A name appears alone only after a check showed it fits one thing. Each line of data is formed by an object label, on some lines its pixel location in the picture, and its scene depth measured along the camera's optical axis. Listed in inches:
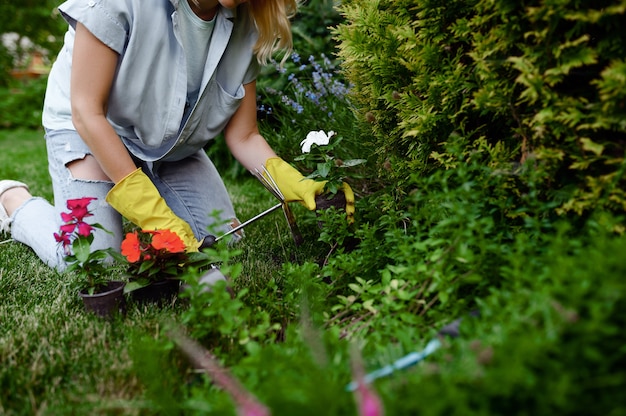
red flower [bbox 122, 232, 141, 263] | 68.6
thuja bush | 57.1
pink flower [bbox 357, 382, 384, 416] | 31.8
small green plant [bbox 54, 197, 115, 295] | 68.5
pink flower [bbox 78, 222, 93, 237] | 68.9
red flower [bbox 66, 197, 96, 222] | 68.3
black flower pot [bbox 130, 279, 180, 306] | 74.8
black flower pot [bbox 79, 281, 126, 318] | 70.8
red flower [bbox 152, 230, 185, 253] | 68.8
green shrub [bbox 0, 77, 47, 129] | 381.7
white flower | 87.2
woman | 83.4
